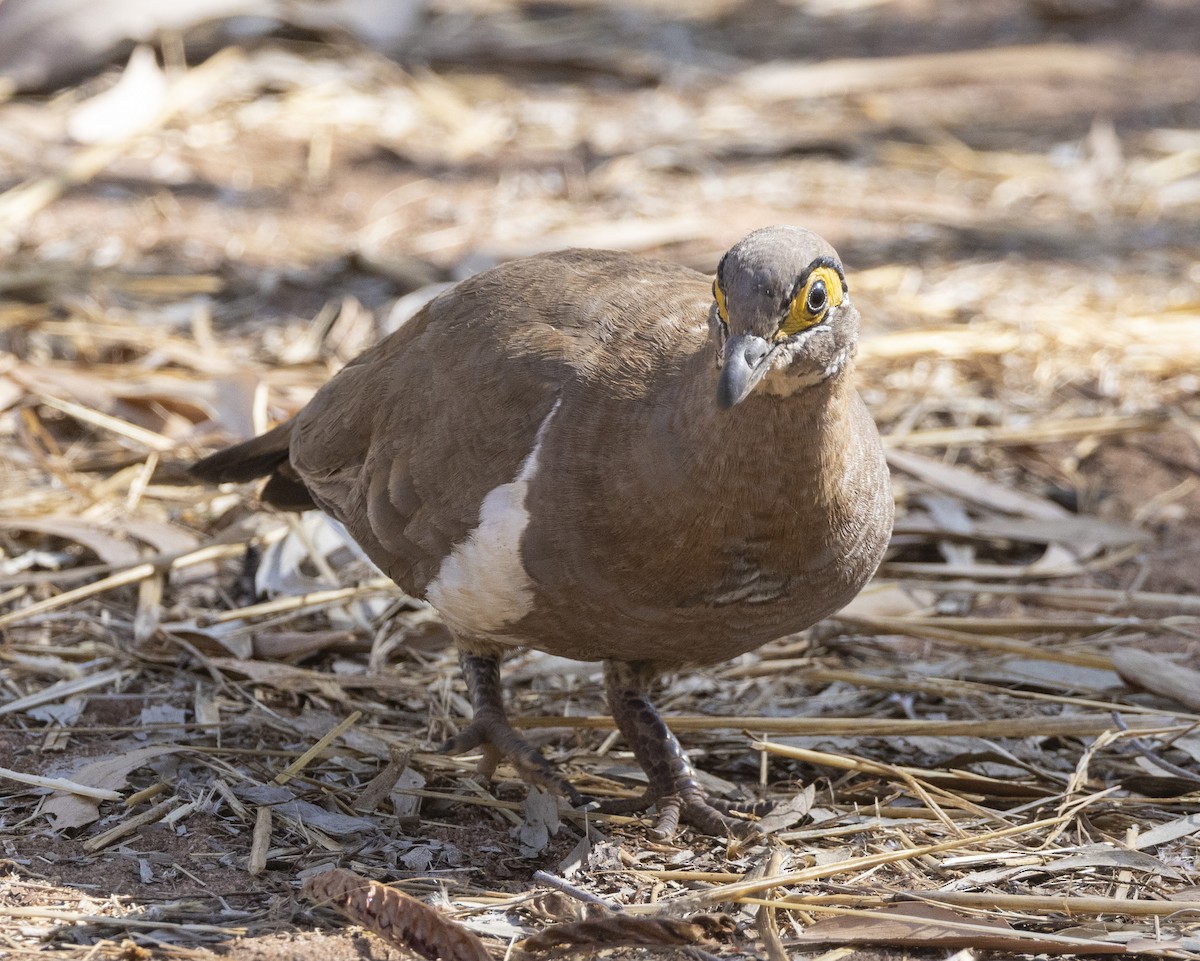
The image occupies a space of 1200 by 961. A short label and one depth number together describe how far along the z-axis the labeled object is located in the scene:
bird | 5.82
